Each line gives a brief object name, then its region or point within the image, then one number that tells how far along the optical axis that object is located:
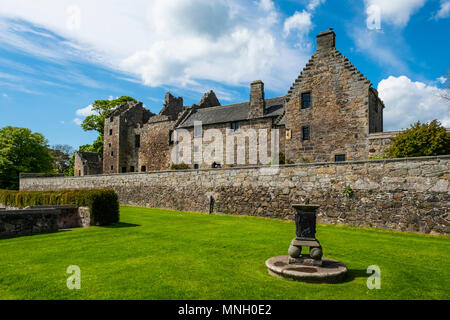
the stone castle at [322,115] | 20.78
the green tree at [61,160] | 71.06
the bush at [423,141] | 14.69
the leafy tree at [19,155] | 43.62
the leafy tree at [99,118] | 53.44
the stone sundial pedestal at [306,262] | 6.05
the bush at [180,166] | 31.77
